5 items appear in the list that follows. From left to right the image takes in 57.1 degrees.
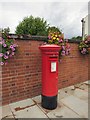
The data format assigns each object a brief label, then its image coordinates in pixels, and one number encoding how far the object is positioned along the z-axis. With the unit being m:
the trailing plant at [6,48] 1.90
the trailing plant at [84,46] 3.24
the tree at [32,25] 12.39
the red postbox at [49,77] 1.93
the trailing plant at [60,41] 2.54
